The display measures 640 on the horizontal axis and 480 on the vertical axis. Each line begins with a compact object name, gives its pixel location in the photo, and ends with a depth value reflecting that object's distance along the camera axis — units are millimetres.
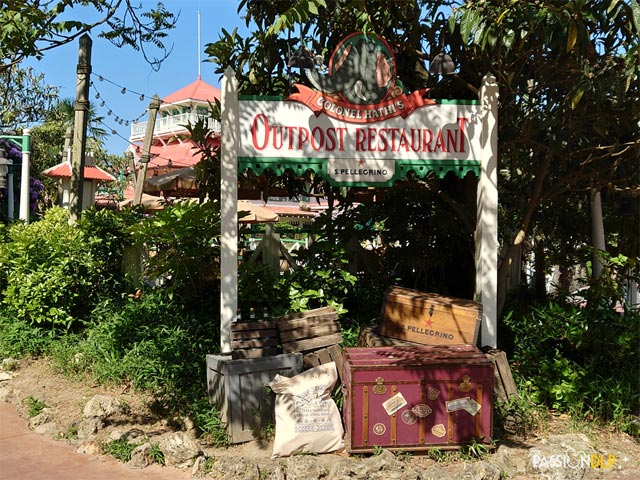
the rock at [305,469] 4645
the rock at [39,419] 5949
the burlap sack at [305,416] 5121
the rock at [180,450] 4969
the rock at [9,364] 7555
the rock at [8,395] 6758
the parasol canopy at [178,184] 10672
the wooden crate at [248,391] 5383
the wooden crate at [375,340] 6176
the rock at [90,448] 5285
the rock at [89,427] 5496
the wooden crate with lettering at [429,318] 6055
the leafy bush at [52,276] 7945
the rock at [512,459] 4902
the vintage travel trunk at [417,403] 5062
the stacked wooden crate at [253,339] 5969
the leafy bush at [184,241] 6820
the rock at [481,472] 4641
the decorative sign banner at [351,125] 6160
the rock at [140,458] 4996
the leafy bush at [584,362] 5832
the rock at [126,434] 5309
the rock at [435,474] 4637
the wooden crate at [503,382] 5855
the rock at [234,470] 4695
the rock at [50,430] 5711
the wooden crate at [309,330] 6035
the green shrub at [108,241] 8344
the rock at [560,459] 4832
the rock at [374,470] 4613
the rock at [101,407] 5738
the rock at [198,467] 4830
